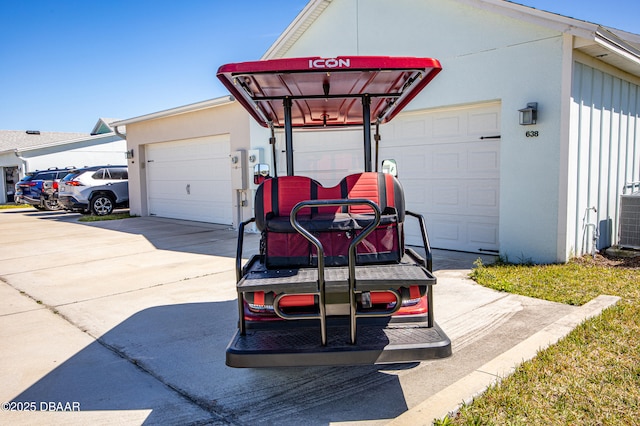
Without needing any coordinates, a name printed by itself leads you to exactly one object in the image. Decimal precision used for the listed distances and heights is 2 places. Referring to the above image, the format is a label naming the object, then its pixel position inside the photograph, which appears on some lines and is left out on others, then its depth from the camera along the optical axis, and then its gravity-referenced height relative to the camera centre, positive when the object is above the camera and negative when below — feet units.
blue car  59.93 -0.93
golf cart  9.23 -1.97
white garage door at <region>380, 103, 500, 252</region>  24.14 +0.29
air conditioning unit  23.86 -2.47
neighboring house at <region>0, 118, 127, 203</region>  79.97 +4.87
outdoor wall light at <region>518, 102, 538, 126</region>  21.26 +2.71
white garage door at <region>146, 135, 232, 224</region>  41.47 +0.00
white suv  53.06 -0.99
